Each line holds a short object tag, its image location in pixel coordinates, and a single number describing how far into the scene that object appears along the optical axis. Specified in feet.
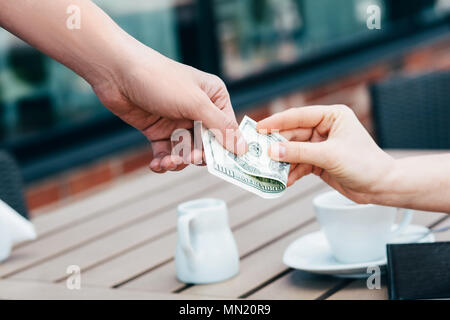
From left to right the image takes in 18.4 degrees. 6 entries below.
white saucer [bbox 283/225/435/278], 3.92
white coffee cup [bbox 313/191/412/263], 3.97
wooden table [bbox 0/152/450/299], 4.01
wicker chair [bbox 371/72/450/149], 6.23
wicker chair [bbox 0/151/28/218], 5.31
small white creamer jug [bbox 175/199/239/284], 4.07
